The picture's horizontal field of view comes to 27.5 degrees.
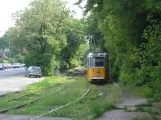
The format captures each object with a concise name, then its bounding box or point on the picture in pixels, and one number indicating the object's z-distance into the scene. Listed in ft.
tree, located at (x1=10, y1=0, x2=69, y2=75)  179.42
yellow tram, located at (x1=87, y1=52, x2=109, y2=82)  106.22
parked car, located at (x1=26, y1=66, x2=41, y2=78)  156.25
